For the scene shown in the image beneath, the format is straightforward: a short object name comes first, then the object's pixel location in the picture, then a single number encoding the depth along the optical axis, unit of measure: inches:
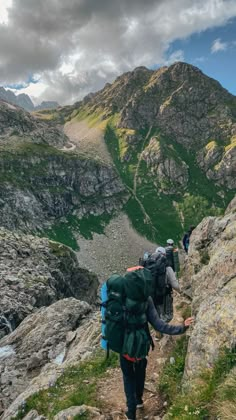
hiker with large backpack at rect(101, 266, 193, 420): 330.0
